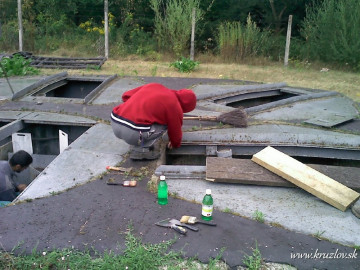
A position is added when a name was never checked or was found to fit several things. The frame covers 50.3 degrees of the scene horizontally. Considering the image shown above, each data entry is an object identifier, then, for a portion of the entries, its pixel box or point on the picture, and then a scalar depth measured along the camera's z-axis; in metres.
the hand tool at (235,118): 6.41
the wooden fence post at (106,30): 13.58
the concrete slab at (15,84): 8.48
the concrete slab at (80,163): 4.27
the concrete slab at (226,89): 8.76
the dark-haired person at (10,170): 4.57
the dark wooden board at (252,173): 4.41
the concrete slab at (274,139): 5.77
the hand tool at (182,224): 3.52
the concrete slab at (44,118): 6.68
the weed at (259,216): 3.72
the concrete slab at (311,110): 7.24
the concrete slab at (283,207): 3.62
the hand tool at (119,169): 4.70
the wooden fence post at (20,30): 13.85
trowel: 3.48
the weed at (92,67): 11.96
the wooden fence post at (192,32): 13.62
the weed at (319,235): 3.48
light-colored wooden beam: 4.04
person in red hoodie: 4.59
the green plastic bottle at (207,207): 3.58
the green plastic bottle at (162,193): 3.92
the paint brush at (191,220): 3.61
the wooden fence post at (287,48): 13.73
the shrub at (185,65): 12.07
